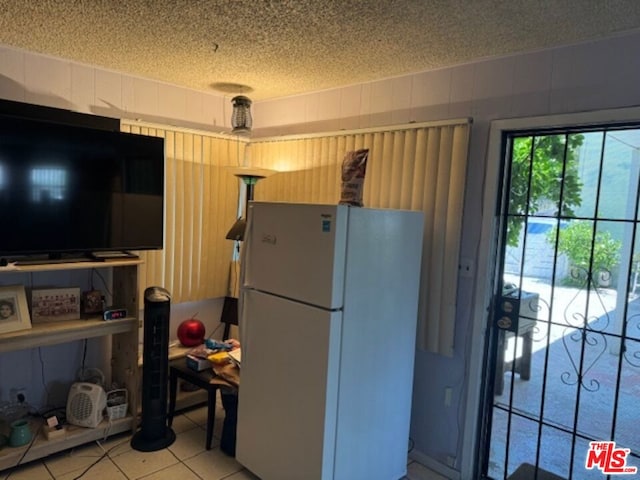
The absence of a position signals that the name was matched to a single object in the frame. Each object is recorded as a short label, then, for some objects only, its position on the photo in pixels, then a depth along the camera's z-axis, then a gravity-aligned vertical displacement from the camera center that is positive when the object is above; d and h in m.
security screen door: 2.08 -0.42
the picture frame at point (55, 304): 2.55 -0.63
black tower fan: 2.70 -1.04
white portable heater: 2.70 -1.26
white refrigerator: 2.08 -0.64
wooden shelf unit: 2.38 -0.80
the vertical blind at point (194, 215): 3.26 -0.05
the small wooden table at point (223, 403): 2.66 -1.18
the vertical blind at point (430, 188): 2.49 +0.19
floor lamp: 3.11 +0.25
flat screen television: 2.30 +0.07
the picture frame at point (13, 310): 2.36 -0.62
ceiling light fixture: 3.37 +0.75
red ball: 3.34 -0.96
